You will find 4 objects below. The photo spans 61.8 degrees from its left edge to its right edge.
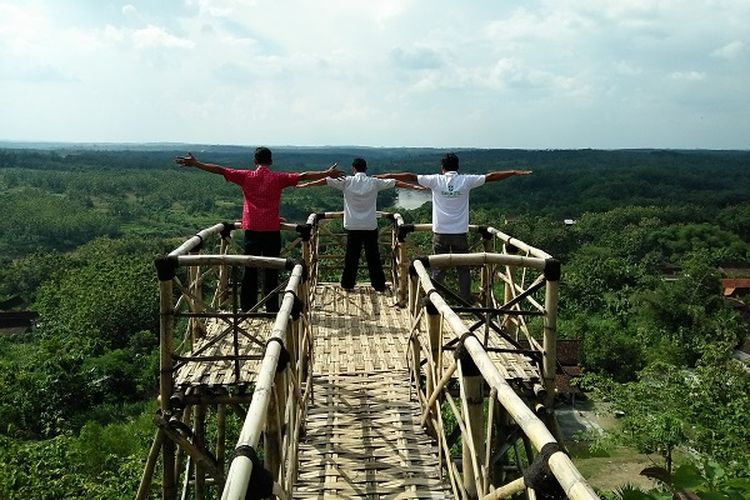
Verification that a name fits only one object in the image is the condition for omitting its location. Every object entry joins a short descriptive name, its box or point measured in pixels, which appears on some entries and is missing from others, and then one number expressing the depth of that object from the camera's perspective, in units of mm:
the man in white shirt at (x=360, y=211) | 6980
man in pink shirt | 6203
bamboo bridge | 2625
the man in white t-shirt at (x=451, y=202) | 6184
